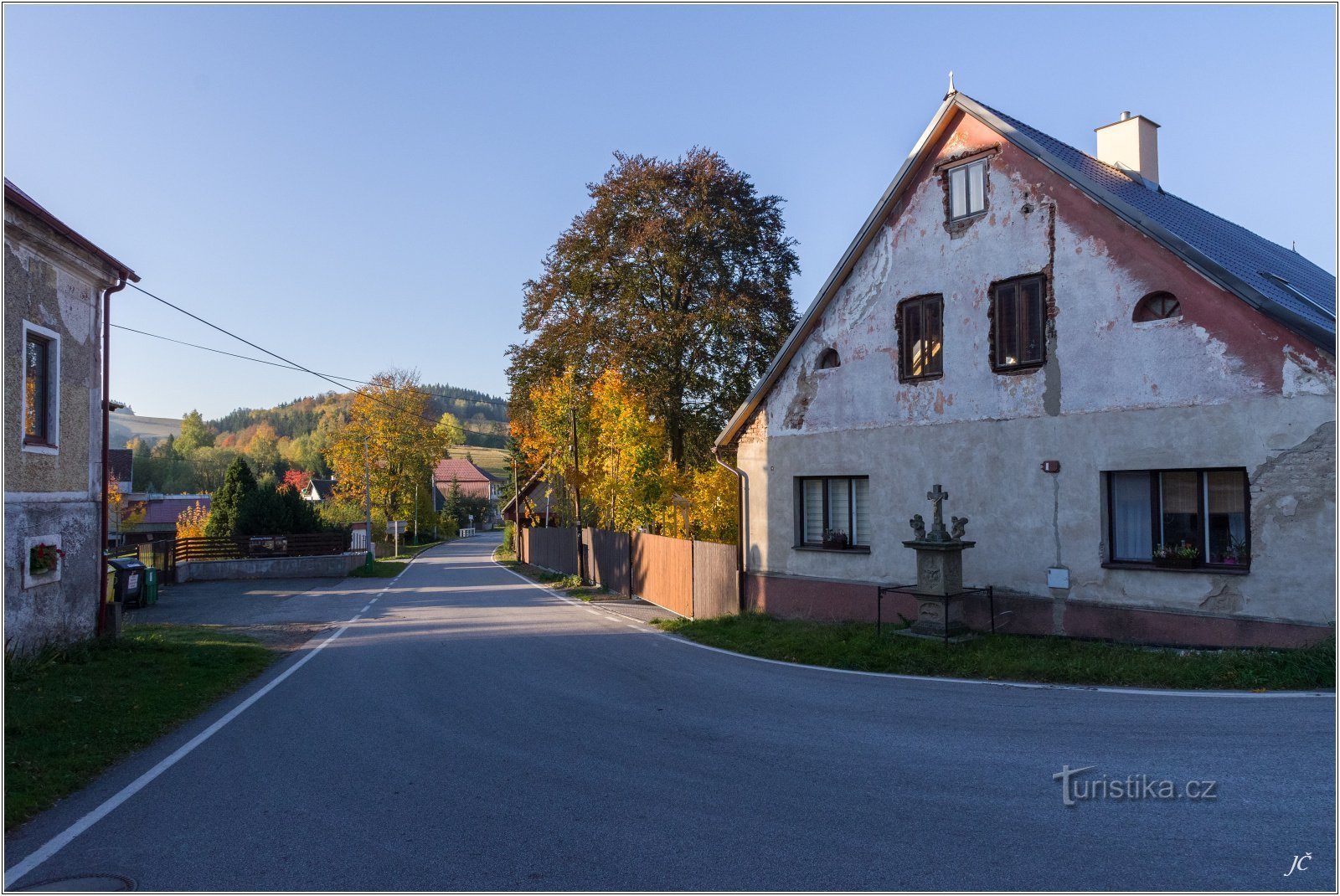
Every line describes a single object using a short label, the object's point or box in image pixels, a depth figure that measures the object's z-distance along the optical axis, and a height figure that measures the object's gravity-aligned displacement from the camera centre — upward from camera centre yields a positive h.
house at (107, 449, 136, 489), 75.19 +1.71
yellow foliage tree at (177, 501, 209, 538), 50.75 -2.26
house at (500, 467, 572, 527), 36.45 -0.95
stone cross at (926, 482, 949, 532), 12.82 -0.29
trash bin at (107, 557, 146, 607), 22.33 -2.45
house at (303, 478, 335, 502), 98.64 -0.67
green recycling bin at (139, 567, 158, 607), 23.78 -2.74
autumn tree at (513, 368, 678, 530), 28.62 +1.33
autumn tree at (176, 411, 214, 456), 114.81 +6.74
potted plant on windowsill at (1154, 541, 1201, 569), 11.16 -0.94
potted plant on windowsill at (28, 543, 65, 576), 11.50 -0.96
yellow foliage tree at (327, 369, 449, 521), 57.88 +2.79
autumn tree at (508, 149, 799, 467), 28.14 +6.35
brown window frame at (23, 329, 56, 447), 11.96 +1.17
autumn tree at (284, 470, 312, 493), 75.44 +0.59
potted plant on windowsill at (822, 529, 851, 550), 15.92 -1.03
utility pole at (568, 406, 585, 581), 30.38 +0.03
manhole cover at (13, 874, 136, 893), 4.80 -2.18
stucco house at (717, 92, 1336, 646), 10.47 +1.09
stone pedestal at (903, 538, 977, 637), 12.63 -1.47
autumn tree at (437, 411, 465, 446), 65.02 +4.08
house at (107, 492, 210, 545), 70.56 -2.00
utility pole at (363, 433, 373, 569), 46.48 -0.76
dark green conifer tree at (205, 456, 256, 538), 42.81 -0.59
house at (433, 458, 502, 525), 125.25 +0.66
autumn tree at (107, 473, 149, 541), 49.28 -1.72
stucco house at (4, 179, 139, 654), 11.27 +0.87
